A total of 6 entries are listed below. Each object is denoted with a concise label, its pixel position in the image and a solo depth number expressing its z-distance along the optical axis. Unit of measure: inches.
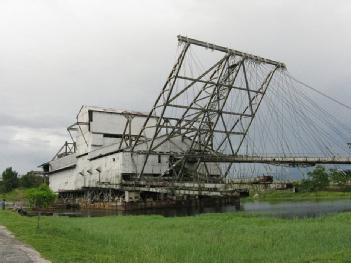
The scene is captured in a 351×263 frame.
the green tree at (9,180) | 4906.5
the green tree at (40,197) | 2159.2
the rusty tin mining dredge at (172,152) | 2299.6
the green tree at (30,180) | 4913.9
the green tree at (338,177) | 3380.9
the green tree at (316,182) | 3384.1
